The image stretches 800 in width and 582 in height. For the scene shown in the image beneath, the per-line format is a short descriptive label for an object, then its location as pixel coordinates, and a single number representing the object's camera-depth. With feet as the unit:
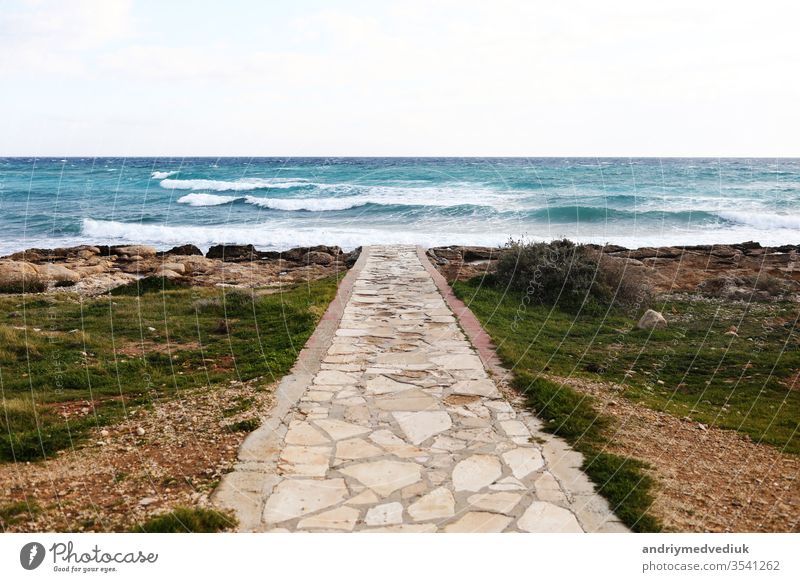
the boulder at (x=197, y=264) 61.40
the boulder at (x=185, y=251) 74.84
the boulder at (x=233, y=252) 71.97
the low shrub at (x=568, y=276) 39.93
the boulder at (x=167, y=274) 53.88
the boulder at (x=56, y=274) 55.36
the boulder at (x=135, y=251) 74.13
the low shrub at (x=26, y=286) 51.72
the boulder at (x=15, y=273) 52.24
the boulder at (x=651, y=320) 34.71
